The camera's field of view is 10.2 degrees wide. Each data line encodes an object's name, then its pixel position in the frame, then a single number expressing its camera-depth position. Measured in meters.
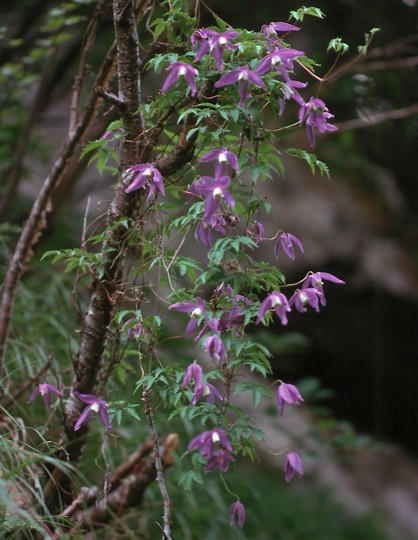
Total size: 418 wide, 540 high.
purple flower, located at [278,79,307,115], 3.16
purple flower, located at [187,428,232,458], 3.14
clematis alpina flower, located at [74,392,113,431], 3.21
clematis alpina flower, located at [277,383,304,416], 3.13
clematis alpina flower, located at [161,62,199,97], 3.13
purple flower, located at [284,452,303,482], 3.16
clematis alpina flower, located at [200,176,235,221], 3.09
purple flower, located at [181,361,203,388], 3.09
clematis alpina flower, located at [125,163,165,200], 3.17
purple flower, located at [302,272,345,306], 3.16
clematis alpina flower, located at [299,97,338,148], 3.17
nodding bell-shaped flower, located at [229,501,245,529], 3.21
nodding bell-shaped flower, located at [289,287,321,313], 3.14
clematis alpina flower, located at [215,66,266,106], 3.10
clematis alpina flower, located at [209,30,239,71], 3.11
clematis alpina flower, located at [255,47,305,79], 3.11
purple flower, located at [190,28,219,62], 3.14
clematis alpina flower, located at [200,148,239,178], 3.10
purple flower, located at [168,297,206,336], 3.13
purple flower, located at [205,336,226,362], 3.07
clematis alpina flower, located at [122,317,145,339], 3.20
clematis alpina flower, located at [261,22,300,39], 3.16
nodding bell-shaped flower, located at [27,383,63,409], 3.33
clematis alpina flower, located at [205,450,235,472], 3.15
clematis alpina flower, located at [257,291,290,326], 3.09
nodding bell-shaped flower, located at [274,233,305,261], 3.21
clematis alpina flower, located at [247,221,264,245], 3.21
